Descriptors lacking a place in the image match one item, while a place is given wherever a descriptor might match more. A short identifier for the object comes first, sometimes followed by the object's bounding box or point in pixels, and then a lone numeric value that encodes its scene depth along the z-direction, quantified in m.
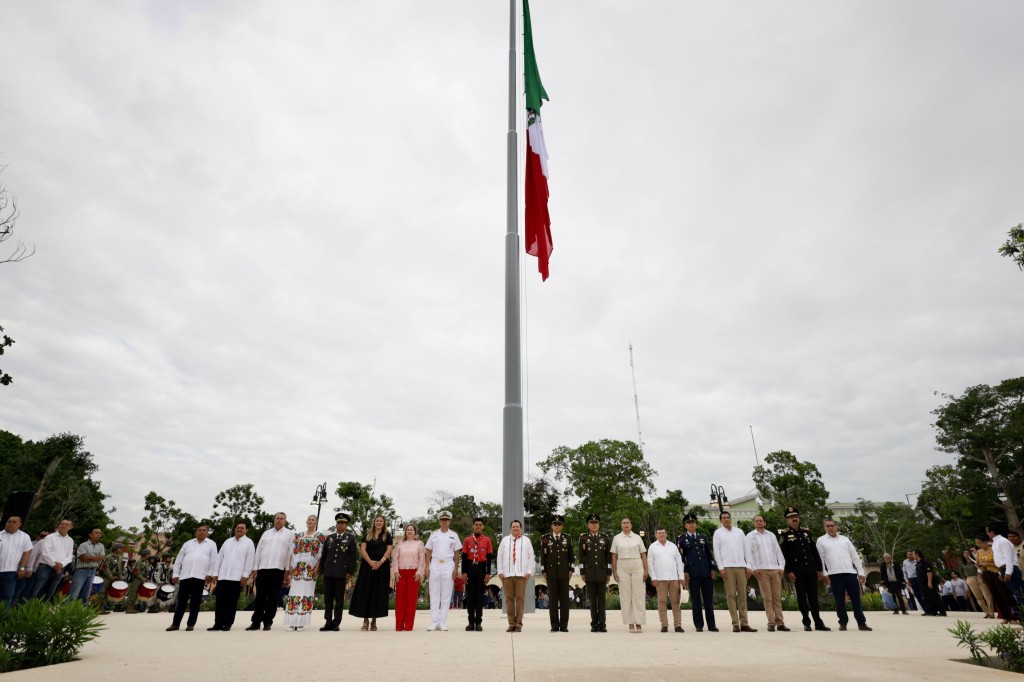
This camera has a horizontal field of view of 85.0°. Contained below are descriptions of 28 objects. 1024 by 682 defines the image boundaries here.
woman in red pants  9.75
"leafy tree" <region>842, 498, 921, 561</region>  41.62
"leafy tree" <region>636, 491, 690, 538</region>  38.16
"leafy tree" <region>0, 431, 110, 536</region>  40.16
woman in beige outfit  9.51
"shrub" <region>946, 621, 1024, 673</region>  5.52
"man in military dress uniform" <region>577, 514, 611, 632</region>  9.99
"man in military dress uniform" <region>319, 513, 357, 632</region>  9.85
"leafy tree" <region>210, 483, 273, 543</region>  37.28
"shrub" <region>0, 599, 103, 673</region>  5.57
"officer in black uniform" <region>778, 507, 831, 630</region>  10.05
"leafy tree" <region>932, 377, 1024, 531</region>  48.09
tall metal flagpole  12.34
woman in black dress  9.88
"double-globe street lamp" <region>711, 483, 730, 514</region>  28.08
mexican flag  15.12
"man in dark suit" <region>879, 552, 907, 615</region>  16.23
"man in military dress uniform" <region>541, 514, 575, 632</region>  9.53
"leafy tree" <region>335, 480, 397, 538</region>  31.09
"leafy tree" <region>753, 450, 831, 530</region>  43.44
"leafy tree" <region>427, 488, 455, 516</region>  55.31
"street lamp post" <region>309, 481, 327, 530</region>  32.06
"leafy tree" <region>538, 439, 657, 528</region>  42.79
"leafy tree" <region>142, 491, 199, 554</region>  31.00
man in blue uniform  9.66
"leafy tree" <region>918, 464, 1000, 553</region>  42.75
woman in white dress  9.95
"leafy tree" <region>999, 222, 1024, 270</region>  9.60
